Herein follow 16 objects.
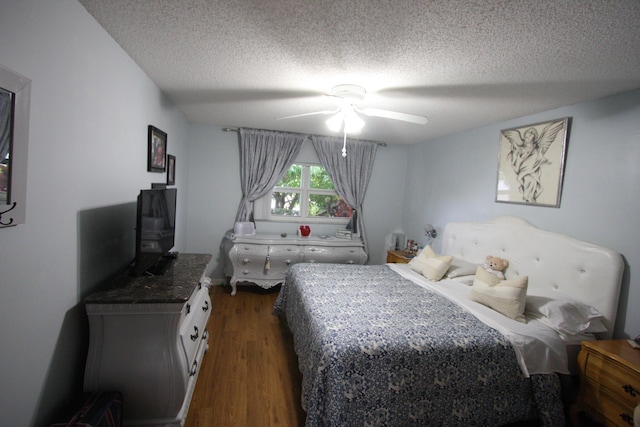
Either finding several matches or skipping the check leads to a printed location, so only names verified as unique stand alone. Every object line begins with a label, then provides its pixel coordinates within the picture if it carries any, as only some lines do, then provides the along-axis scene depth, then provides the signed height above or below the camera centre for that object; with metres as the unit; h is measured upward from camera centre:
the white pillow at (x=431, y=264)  3.03 -0.57
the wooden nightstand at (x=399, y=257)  4.08 -0.69
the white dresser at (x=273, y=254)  4.02 -0.76
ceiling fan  2.30 +0.76
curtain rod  4.28 +0.93
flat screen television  1.82 -0.30
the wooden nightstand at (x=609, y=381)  1.63 -0.90
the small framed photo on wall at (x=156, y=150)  2.50 +0.35
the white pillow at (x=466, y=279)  2.90 -0.65
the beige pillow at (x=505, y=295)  2.17 -0.61
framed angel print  2.54 +0.51
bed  1.66 -0.82
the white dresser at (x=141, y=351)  1.59 -0.89
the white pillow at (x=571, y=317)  2.04 -0.66
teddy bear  2.81 -0.48
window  4.62 +0.01
